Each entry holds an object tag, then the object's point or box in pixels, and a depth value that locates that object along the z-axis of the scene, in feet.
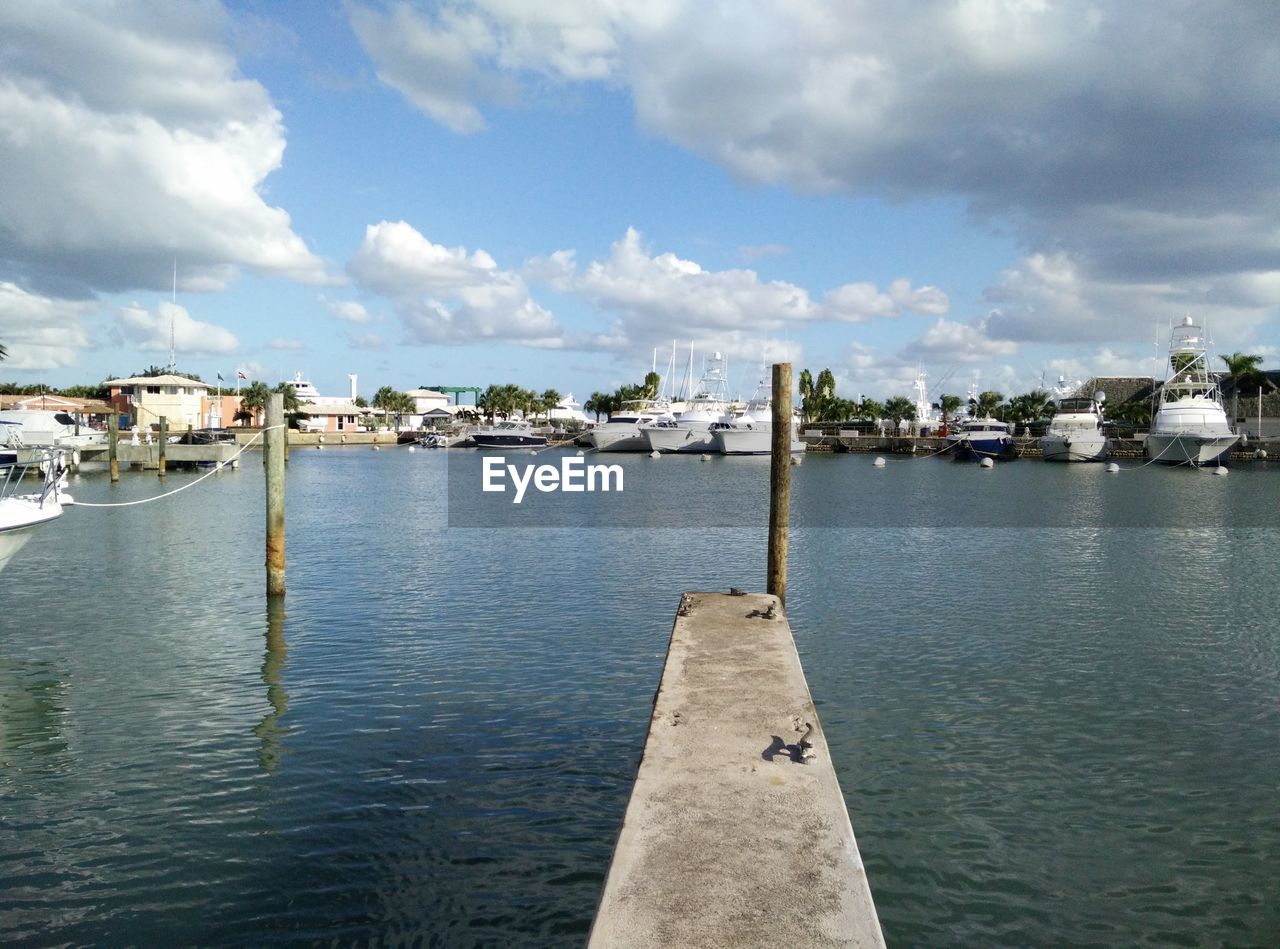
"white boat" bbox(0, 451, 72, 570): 56.13
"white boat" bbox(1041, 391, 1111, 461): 322.96
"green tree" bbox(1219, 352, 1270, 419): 351.67
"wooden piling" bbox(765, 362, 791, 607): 50.60
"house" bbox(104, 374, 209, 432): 339.57
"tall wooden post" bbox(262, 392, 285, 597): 63.16
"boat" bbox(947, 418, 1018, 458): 346.54
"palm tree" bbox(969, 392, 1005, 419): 501.56
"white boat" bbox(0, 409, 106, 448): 168.03
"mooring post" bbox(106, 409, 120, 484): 174.77
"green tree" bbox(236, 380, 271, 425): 449.48
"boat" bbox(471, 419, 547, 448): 421.59
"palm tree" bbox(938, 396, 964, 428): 532.73
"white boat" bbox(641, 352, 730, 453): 374.84
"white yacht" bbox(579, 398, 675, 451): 380.37
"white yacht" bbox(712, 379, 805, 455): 356.59
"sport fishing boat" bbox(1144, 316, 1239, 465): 282.15
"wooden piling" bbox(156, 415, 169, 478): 196.75
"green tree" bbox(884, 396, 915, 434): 524.11
